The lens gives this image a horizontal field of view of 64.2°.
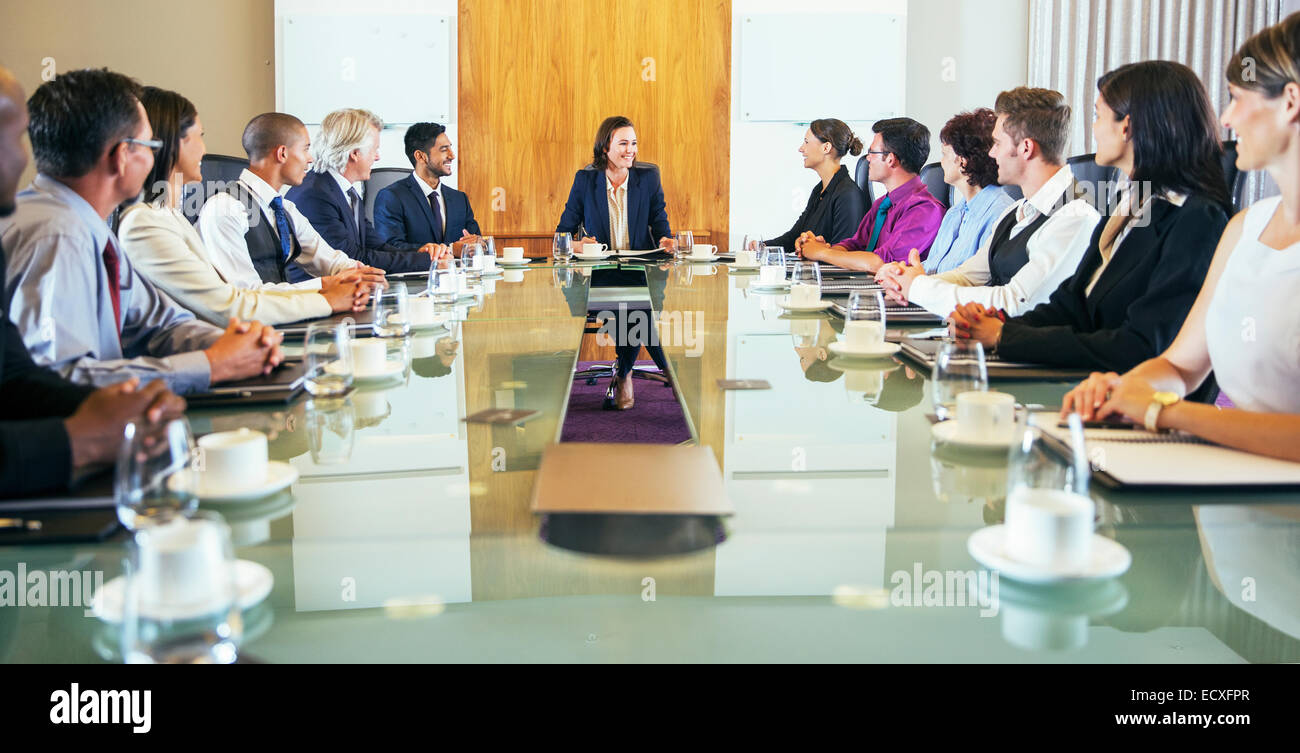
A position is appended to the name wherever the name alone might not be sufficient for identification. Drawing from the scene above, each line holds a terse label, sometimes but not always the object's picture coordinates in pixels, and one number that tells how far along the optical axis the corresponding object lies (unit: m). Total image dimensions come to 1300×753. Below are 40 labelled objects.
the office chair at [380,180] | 5.36
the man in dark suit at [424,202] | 5.13
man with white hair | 4.34
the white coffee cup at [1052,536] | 0.92
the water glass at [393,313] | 2.19
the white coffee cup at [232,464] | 1.14
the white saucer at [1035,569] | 0.90
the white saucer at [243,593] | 0.82
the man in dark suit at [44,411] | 1.12
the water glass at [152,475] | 0.94
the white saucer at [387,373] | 1.87
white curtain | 6.39
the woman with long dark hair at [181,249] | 2.54
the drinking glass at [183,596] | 0.77
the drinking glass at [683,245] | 4.66
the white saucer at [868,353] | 2.10
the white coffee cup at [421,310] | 2.53
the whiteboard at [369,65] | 6.15
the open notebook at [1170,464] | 1.17
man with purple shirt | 4.25
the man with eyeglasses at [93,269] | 1.68
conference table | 0.82
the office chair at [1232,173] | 2.49
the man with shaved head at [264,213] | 3.15
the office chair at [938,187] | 4.76
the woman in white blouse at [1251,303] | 1.50
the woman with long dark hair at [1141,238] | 2.01
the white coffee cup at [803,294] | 2.88
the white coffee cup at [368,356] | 1.88
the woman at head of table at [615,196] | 5.76
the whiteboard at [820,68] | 6.32
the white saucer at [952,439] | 1.37
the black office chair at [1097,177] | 3.08
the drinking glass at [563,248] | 4.43
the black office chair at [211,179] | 3.59
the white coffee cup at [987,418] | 1.38
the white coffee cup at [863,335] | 2.12
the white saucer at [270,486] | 1.12
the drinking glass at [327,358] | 1.72
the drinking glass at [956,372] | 1.47
